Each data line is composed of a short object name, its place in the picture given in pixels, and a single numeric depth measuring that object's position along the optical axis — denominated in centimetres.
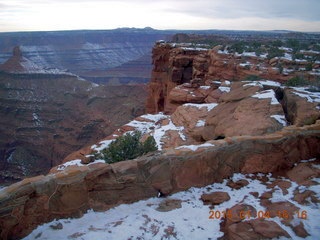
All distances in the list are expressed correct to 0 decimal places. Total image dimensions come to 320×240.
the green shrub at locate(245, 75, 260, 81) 1603
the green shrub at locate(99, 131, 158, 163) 891
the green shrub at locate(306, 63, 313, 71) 1816
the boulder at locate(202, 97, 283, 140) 851
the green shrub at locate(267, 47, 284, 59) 2197
